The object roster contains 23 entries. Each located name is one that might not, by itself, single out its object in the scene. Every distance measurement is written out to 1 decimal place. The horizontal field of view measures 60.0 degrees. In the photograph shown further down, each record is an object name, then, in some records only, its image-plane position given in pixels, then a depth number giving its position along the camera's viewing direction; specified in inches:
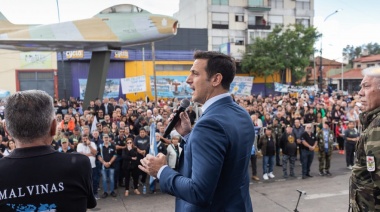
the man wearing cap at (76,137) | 353.2
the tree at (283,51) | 1288.1
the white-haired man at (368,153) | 93.1
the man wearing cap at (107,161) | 336.8
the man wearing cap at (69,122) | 411.8
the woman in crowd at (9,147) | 316.0
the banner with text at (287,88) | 943.7
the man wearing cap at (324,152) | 394.0
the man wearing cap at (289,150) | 386.9
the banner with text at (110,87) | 1047.4
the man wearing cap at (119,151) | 354.3
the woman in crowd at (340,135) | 510.9
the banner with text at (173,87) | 1182.5
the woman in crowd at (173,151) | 338.7
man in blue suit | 72.4
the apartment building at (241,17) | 1460.4
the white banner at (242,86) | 826.2
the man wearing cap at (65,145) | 316.5
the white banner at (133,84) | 674.8
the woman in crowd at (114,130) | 386.8
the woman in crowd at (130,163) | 344.5
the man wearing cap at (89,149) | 334.0
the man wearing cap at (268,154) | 387.2
